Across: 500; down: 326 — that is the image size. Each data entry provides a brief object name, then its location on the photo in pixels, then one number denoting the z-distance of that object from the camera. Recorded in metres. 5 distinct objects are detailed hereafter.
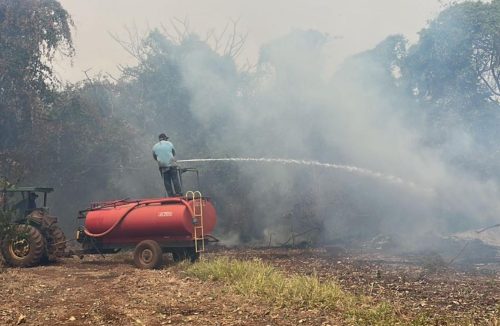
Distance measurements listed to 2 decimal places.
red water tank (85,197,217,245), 10.79
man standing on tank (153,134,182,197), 11.77
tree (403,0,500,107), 21.03
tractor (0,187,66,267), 11.13
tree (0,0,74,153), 17.70
